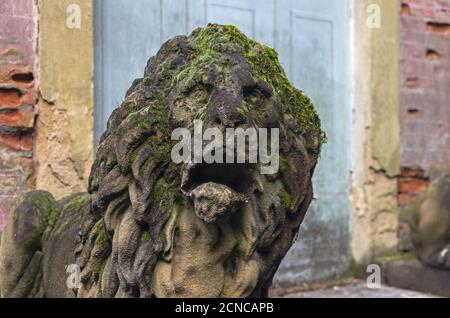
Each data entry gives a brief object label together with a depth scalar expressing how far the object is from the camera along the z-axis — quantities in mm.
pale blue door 4238
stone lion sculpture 1949
